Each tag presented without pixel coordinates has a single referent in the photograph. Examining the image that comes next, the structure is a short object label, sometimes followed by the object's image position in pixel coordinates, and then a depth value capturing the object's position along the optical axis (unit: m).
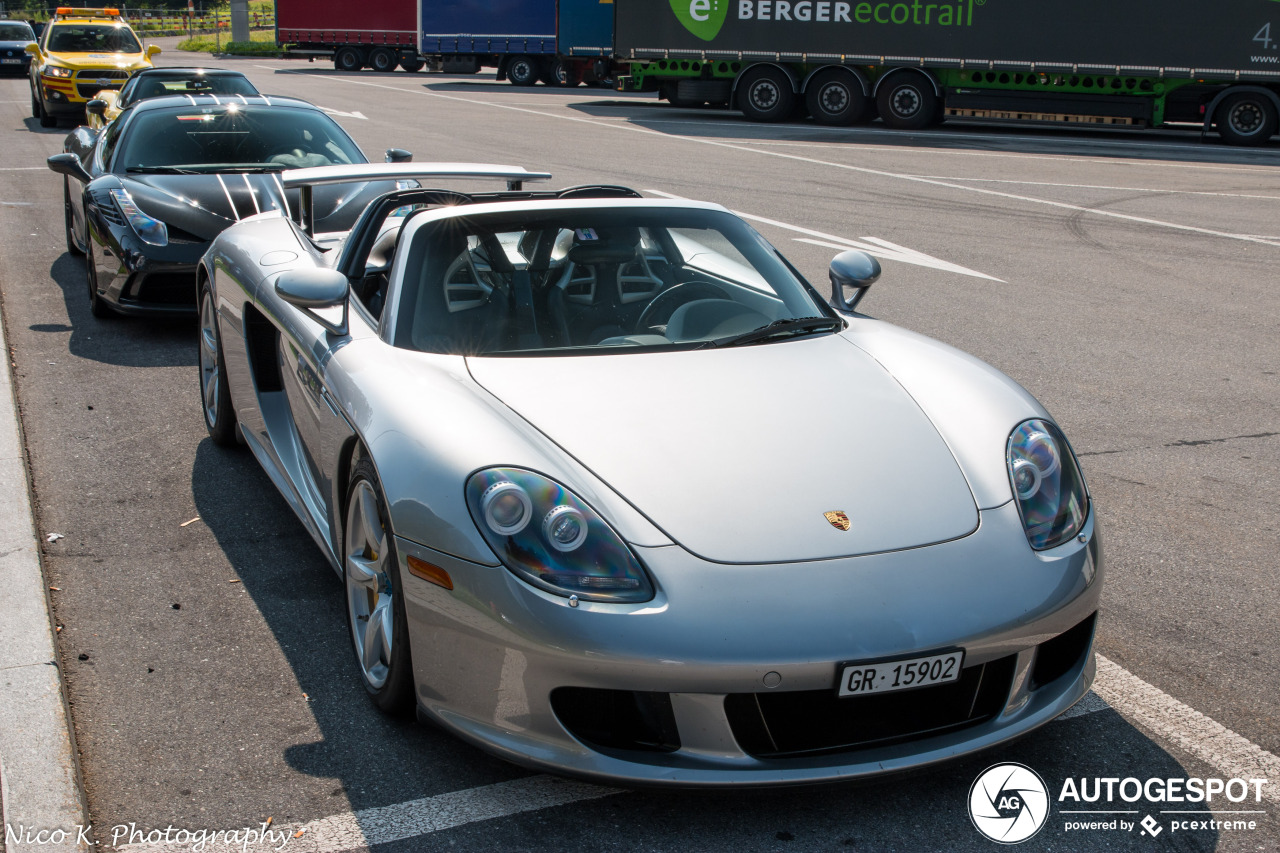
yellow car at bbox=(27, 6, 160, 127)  21.12
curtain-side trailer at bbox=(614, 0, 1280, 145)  21.16
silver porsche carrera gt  2.58
